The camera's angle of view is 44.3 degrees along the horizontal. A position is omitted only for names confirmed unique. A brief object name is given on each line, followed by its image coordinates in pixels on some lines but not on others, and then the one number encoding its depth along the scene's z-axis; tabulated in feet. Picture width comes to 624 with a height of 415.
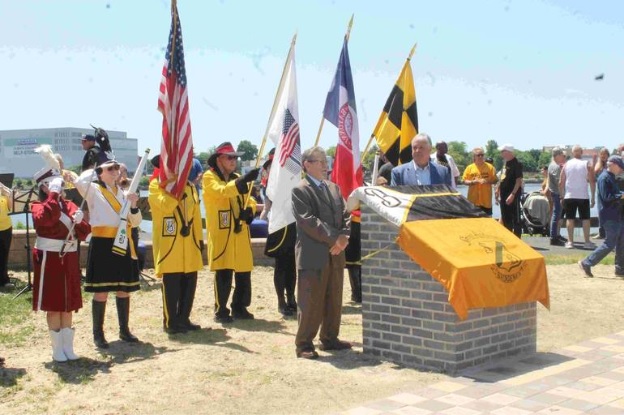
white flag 27.40
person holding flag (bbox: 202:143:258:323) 27.84
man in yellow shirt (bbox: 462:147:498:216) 47.52
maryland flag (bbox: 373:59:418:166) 32.63
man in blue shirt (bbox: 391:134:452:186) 25.12
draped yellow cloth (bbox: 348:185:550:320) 20.18
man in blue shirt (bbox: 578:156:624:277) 38.14
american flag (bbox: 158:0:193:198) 26.32
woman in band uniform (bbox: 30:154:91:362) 22.25
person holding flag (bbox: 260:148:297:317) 29.89
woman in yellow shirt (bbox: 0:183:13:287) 35.60
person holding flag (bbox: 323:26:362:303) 30.66
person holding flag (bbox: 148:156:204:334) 26.32
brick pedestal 20.81
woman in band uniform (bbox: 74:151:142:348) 24.30
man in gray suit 22.58
